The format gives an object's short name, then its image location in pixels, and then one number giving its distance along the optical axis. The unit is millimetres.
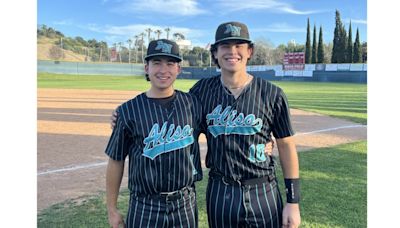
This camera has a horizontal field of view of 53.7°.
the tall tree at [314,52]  54384
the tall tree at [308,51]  54406
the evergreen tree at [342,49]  51469
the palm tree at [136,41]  69575
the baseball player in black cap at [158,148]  2352
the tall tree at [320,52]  53900
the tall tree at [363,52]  49225
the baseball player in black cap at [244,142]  2404
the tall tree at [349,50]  50875
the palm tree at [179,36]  73250
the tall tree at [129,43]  69500
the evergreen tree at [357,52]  50000
